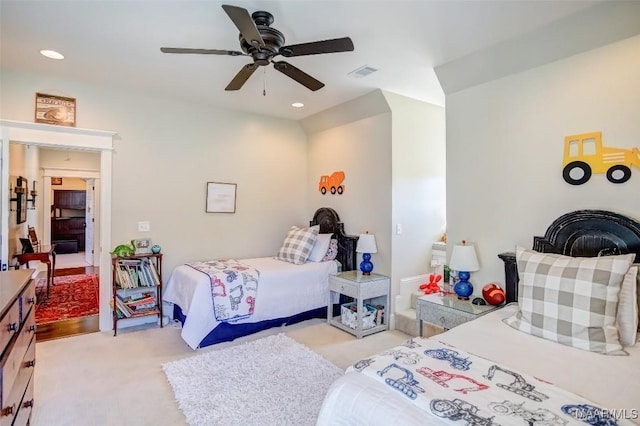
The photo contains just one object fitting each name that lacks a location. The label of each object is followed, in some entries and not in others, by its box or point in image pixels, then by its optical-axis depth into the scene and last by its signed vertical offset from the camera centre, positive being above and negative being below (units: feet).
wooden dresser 4.73 -2.12
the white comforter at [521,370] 4.14 -2.37
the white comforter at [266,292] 10.85 -2.83
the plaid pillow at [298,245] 14.12 -1.27
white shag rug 7.30 -4.30
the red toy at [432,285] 13.28 -2.76
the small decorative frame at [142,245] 13.01 -1.16
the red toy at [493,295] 8.94 -2.09
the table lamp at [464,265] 9.61 -1.38
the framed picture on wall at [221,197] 14.67 +0.82
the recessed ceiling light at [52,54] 9.62 +4.70
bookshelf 12.26 -2.64
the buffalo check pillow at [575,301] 5.97 -1.58
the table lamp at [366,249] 13.28 -1.29
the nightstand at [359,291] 12.10 -2.79
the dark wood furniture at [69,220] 32.17 -0.48
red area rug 14.11 -4.07
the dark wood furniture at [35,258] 15.28 -2.00
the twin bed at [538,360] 3.96 -2.21
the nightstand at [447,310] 8.54 -2.46
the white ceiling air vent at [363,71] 10.61 +4.70
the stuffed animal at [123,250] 12.30 -1.29
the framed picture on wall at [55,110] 11.40 +3.65
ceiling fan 6.85 +3.62
